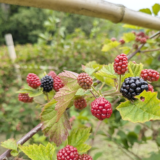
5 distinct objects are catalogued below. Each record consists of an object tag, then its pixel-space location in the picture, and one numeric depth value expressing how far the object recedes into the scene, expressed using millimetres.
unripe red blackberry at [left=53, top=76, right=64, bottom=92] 400
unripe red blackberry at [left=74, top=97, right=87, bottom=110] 378
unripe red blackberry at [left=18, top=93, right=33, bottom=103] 446
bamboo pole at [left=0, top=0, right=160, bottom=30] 330
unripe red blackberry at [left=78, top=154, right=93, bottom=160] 364
